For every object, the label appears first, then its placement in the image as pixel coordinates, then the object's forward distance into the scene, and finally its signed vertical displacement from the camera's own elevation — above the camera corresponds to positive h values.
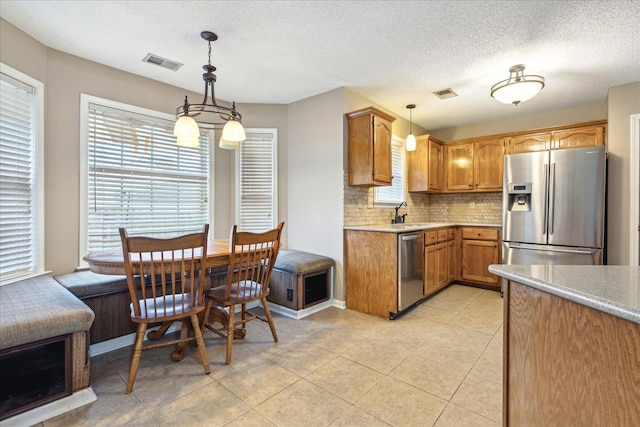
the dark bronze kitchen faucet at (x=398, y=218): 4.37 -0.12
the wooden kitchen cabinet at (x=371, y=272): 3.12 -0.68
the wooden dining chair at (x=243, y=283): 2.25 -0.60
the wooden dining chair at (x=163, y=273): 1.87 -0.43
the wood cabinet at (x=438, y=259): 3.68 -0.64
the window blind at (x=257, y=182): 3.90 +0.35
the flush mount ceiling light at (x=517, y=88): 2.72 +1.15
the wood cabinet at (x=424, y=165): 4.59 +0.71
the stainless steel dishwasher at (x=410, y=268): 3.13 -0.64
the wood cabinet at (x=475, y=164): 4.44 +0.72
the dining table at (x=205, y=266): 1.93 -0.39
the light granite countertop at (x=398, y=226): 3.12 -0.21
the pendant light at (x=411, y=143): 3.86 +0.88
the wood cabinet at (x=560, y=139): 3.69 +0.96
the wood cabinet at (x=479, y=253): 4.23 -0.62
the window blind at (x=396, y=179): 4.31 +0.48
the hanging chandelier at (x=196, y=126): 2.21 +0.64
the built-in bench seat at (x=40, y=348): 1.58 -0.82
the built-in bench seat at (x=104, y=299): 2.32 -0.75
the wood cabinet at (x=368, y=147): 3.36 +0.73
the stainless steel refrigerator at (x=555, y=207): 3.25 +0.05
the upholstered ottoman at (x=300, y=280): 3.18 -0.79
